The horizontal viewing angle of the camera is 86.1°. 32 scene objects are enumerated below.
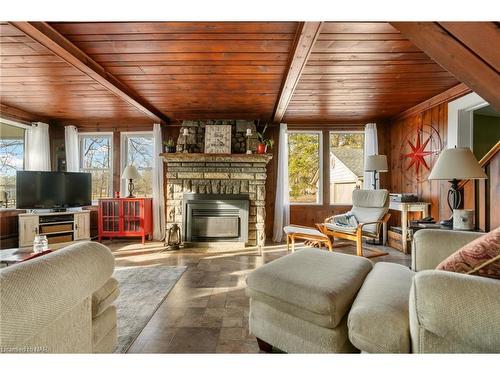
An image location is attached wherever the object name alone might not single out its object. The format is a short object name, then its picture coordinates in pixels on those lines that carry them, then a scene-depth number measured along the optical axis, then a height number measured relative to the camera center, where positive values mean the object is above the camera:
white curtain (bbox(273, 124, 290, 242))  4.75 -0.22
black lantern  4.19 -0.86
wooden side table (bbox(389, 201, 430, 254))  3.85 -0.41
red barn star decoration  4.03 +0.43
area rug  1.79 -0.99
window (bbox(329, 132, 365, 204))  5.04 +0.34
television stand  3.90 -0.65
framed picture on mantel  4.55 +0.76
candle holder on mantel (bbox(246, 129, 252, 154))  4.47 +0.80
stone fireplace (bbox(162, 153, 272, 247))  4.51 +0.02
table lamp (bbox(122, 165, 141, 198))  4.56 +0.17
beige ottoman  1.27 -0.61
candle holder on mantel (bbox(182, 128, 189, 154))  4.62 +0.84
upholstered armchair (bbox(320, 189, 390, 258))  3.67 -0.55
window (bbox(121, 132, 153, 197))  5.09 +0.51
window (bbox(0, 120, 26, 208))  4.34 +0.48
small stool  3.36 -0.68
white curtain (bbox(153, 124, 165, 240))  4.79 -0.26
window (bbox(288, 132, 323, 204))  5.04 +0.29
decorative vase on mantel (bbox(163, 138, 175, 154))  4.55 +0.62
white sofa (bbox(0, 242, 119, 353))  0.77 -0.40
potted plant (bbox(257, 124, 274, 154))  4.43 +0.67
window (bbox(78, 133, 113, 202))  5.11 +0.44
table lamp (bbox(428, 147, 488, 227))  2.16 +0.12
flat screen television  3.98 -0.08
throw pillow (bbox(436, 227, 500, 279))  1.04 -0.31
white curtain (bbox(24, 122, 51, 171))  4.61 +0.62
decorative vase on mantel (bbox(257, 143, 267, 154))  4.43 +0.57
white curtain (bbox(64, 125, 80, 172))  4.83 +0.66
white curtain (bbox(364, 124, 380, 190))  4.73 +0.66
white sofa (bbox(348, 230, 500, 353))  0.92 -0.54
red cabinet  4.50 -0.57
